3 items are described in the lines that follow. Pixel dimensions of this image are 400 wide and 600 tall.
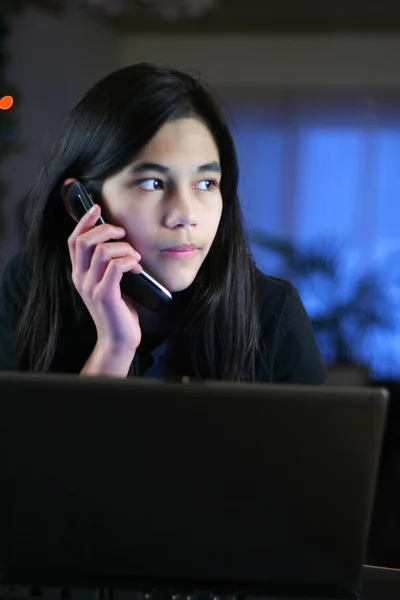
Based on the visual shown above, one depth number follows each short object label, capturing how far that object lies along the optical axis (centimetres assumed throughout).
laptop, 176
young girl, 209
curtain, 713
